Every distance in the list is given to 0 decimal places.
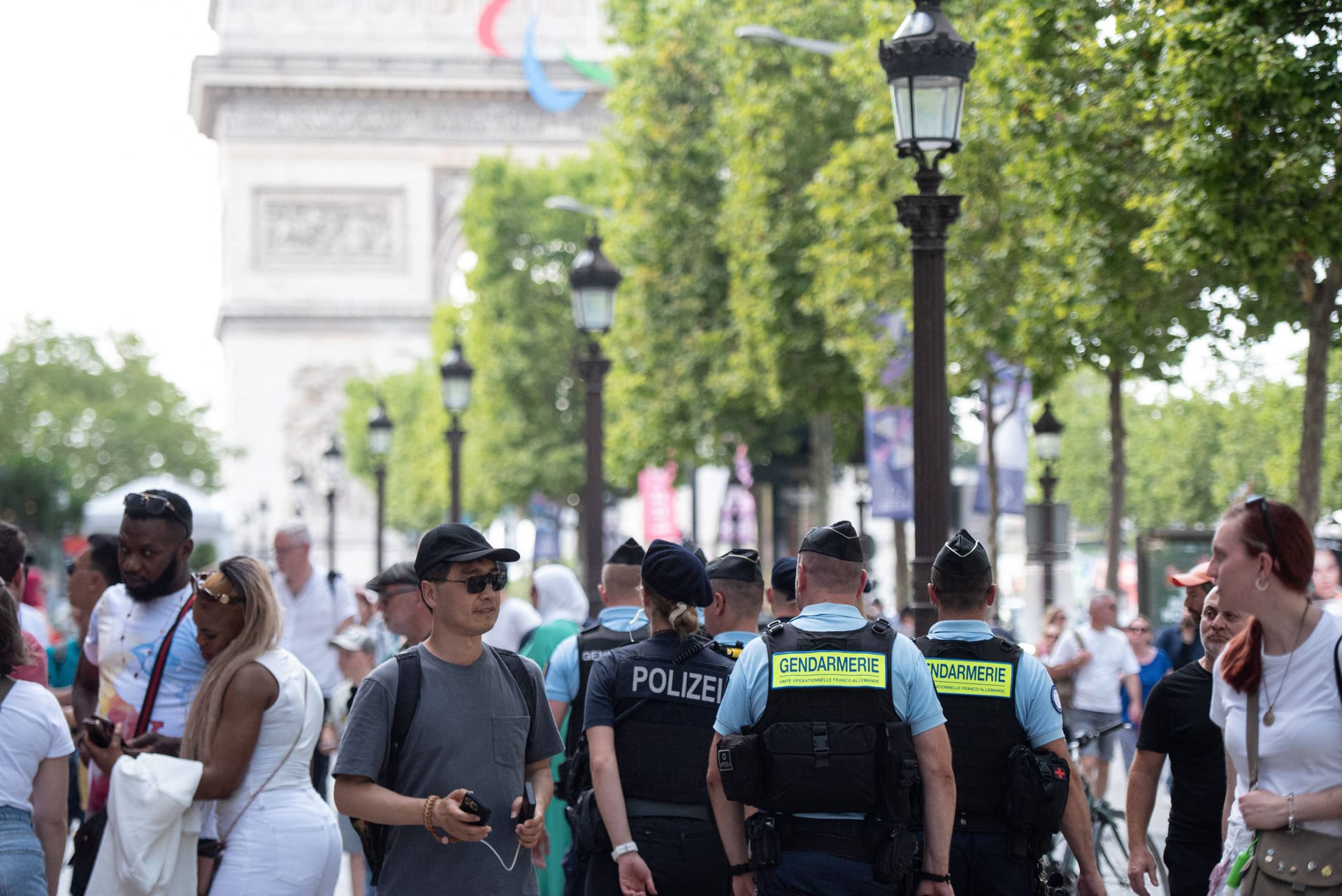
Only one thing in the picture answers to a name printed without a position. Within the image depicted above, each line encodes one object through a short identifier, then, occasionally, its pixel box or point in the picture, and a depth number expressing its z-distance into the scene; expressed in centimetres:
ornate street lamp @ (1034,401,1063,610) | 2980
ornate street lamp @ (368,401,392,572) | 2966
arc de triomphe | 7181
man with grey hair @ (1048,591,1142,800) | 1498
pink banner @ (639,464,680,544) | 4931
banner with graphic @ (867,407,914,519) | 2417
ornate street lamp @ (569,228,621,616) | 1714
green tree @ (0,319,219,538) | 8275
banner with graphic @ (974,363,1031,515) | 2569
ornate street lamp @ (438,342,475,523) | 2350
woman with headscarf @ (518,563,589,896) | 883
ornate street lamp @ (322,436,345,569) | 3775
